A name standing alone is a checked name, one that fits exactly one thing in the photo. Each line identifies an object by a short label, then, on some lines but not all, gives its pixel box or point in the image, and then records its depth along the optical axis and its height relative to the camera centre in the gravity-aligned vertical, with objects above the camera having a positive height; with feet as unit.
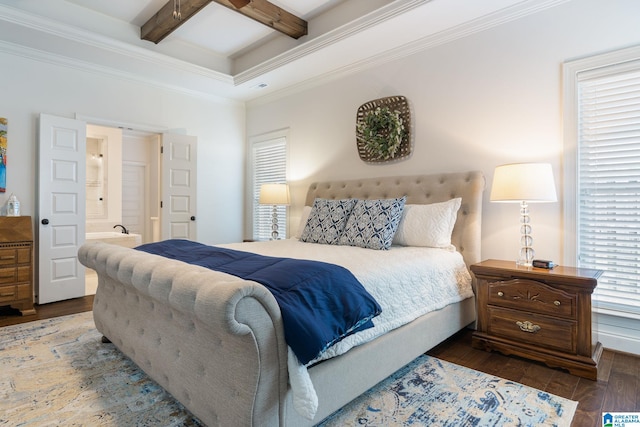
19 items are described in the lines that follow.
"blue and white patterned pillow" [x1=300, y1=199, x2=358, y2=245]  10.68 -0.32
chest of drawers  11.03 -1.70
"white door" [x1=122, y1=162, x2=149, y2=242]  22.70 +0.88
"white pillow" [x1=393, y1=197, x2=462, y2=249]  9.39 -0.38
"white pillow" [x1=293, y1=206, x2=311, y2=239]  12.30 -0.28
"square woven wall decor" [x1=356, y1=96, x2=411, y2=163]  11.75 +2.88
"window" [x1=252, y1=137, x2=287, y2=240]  16.71 +1.87
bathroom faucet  21.67 -1.12
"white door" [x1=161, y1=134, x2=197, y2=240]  15.58 +1.13
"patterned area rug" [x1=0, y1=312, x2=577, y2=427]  5.60 -3.37
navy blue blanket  4.35 -1.24
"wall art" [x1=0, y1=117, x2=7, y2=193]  11.85 +1.97
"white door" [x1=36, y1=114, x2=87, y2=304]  12.43 +0.15
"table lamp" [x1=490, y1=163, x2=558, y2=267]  7.73 +0.55
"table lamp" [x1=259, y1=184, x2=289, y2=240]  14.85 +0.75
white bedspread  4.48 -1.47
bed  4.15 -2.13
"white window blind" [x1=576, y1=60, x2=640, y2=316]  7.81 +0.72
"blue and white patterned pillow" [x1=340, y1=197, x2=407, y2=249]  9.44 -0.35
